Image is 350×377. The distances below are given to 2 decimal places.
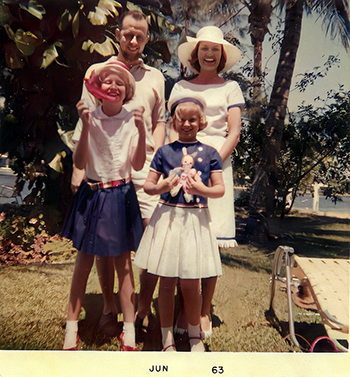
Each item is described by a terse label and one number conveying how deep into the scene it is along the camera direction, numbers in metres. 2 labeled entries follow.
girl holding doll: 2.85
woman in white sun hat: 3.06
